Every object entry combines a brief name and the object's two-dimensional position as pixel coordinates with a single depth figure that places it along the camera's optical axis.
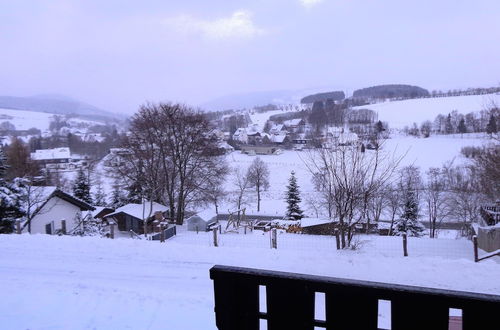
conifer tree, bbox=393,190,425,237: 21.80
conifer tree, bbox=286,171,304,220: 27.69
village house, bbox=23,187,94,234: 16.06
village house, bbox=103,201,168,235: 20.31
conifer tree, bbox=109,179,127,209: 30.33
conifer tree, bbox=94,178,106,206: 34.12
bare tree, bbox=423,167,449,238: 24.39
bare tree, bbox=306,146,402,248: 9.22
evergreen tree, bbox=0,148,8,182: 14.89
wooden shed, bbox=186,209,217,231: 18.67
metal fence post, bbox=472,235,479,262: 9.35
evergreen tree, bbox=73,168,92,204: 29.56
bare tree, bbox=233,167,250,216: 35.23
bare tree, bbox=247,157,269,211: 37.56
